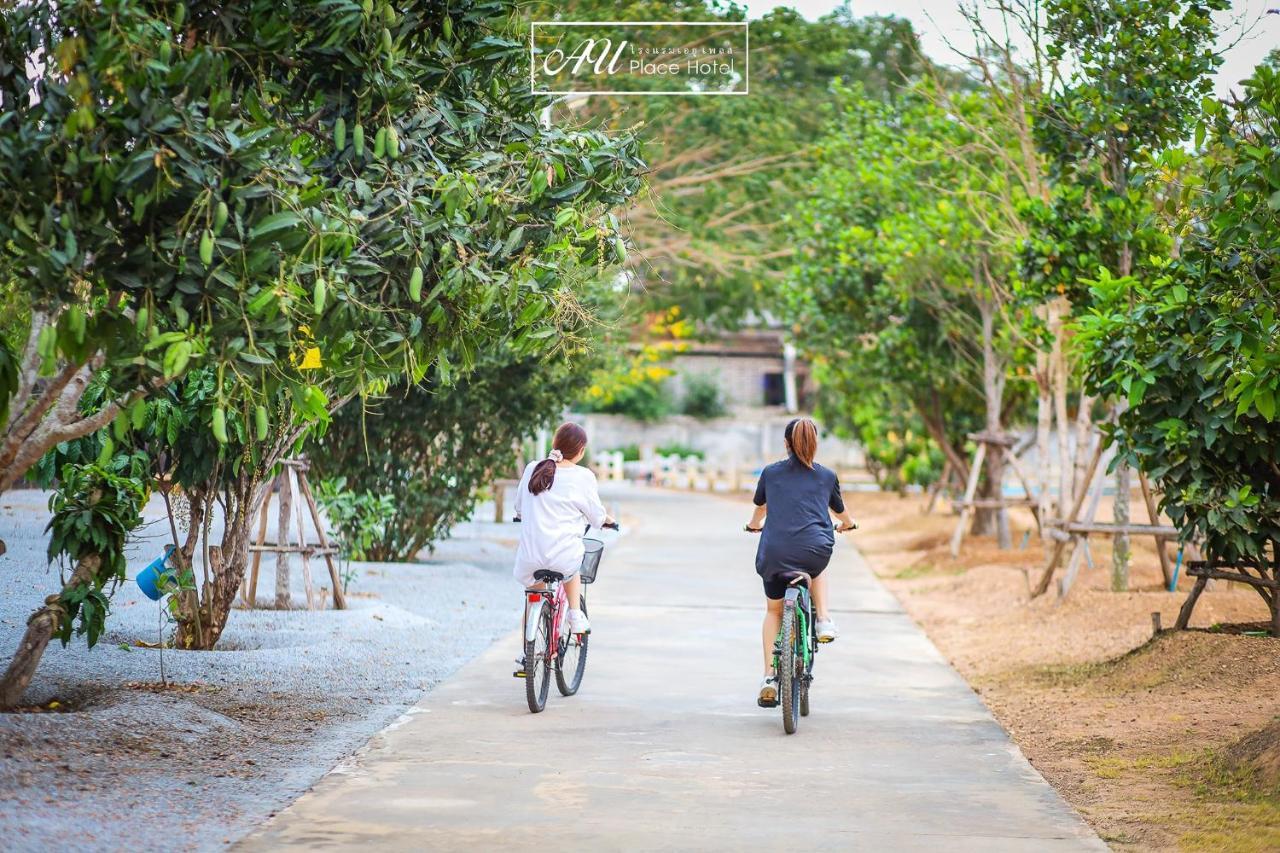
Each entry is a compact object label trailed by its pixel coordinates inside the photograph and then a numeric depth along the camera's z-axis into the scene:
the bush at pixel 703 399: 51.59
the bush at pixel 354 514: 15.91
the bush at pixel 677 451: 50.06
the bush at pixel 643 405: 50.47
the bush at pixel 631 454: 49.84
